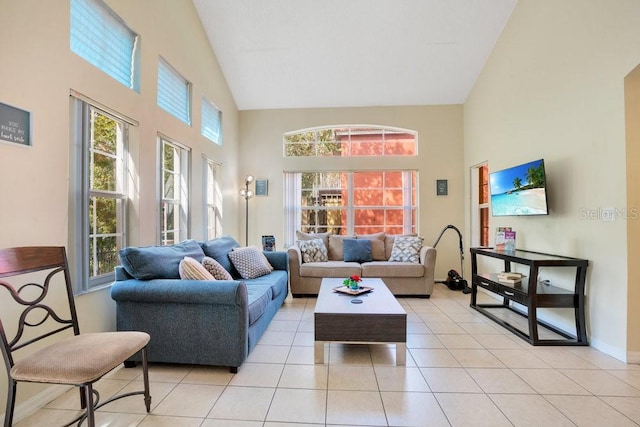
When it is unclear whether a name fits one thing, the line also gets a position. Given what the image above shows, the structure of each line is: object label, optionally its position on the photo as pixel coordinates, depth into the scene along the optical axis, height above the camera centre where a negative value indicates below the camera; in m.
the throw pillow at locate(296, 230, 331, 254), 4.85 -0.32
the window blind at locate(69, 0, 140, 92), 2.21 +1.44
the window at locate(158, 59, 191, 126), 3.25 +1.45
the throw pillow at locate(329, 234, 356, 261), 4.79 -0.51
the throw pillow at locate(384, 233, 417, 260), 4.76 -0.45
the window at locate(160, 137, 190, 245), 3.34 +0.29
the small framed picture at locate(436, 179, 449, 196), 5.19 +0.49
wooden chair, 1.35 -0.65
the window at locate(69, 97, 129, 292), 2.16 +0.20
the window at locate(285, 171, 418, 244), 5.37 +0.26
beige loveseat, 4.20 -0.80
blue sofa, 2.18 -0.71
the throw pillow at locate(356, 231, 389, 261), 4.75 -0.49
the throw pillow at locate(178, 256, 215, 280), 2.37 -0.42
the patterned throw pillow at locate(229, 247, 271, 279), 3.41 -0.53
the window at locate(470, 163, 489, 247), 4.91 +0.15
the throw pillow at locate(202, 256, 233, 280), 2.76 -0.48
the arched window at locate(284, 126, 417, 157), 5.34 +1.33
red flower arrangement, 3.02 -0.68
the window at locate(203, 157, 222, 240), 4.48 +0.23
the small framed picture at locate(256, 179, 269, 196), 5.36 +0.53
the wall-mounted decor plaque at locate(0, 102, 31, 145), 1.64 +0.53
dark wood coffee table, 2.32 -0.87
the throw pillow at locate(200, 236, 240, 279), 3.29 -0.38
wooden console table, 2.66 -0.74
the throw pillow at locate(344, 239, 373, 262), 4.59 -0.54
